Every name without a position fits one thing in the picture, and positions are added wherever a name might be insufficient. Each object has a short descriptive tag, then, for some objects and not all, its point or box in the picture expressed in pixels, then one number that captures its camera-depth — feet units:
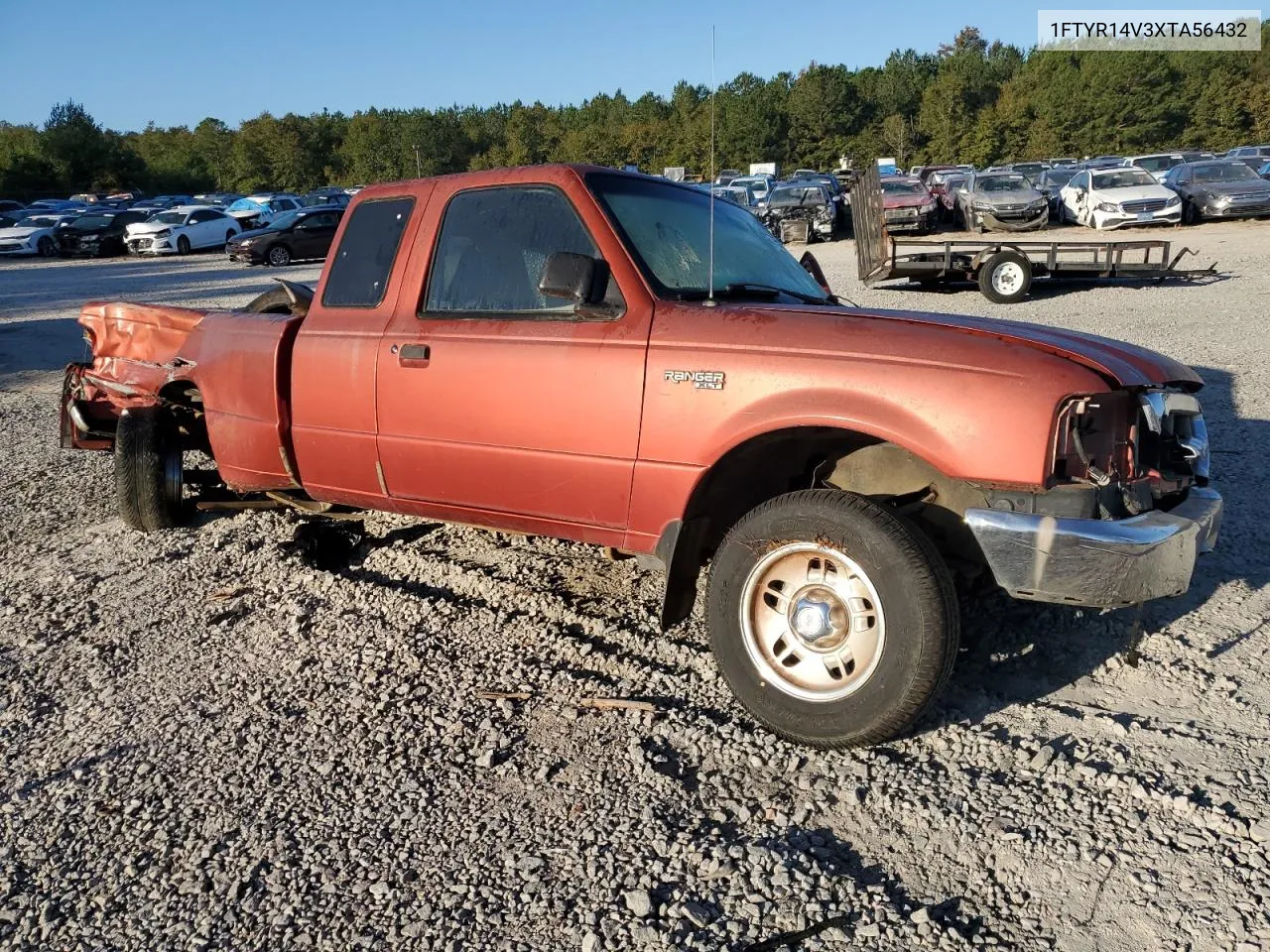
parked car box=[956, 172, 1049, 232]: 82.94
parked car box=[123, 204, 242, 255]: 105.29
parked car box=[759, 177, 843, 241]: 91.40
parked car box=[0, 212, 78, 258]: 109.70
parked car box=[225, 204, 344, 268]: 88.69
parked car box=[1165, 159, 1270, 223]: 81.35
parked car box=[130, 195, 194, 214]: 147.89
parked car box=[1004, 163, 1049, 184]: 119.76
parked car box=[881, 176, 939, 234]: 87.81
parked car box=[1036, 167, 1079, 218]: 97.40
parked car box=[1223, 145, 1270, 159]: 131.64
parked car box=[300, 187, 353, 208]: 126.00
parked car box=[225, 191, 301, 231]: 118.42
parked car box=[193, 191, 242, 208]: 147.94
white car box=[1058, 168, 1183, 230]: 79.20
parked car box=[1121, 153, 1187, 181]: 112.88
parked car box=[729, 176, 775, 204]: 104.41
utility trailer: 46.62
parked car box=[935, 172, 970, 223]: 91.71
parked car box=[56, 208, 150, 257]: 106.01
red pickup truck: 9.62
